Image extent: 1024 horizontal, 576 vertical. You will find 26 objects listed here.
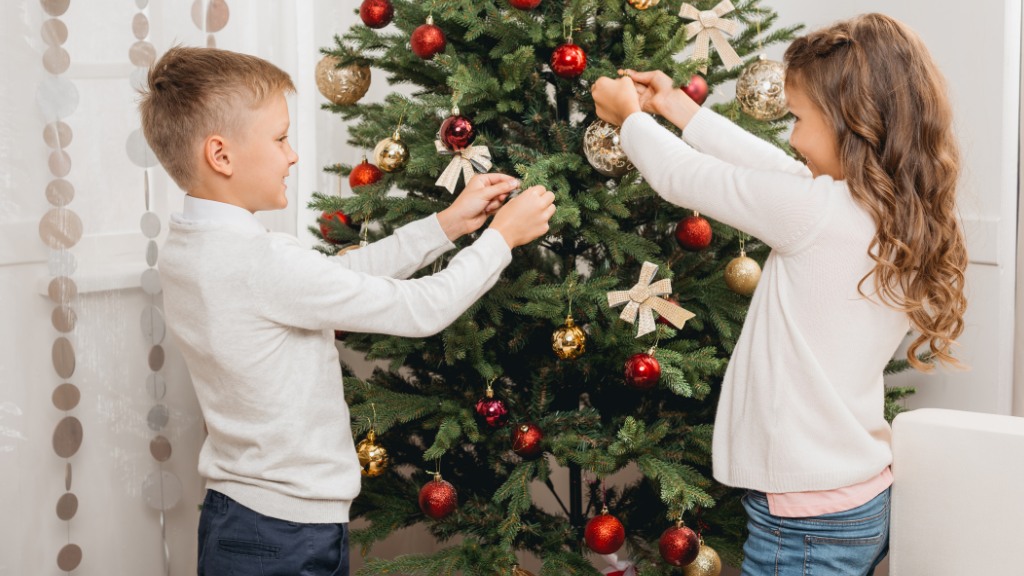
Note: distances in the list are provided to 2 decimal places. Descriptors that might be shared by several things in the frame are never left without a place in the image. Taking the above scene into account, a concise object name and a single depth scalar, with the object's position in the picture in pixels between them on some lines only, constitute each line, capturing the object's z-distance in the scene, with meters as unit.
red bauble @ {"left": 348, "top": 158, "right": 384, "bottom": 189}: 1.76
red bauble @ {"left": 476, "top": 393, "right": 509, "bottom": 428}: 1.55
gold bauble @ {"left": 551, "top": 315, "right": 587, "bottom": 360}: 1.50
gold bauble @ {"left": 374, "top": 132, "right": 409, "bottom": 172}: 1.59
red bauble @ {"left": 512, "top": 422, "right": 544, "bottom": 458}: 1.54
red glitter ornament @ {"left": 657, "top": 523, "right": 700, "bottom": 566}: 1.46
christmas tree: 1.49
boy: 1.30
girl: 1.27
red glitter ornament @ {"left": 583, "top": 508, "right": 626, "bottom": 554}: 1.52
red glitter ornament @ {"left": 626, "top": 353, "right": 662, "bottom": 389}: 1.44
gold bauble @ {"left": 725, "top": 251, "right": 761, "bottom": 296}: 1.55
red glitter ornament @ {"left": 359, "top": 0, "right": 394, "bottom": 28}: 1.64
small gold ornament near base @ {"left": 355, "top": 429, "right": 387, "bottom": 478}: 1.62
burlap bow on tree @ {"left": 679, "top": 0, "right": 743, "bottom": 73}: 1.48
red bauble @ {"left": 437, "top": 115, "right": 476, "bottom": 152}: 1.46
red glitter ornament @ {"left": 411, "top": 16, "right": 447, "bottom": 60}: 1.50
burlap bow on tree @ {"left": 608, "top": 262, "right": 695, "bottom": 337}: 1.47
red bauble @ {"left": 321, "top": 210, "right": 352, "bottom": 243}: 1.83
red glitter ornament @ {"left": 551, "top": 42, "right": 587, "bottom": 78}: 1.45
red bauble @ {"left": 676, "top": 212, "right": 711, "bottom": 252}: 1.54
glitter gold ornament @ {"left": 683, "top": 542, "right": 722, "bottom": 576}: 1.58
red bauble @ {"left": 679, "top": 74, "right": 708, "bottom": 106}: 1.46
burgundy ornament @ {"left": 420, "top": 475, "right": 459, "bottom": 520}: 1.55
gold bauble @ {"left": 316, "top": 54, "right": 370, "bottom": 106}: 1.76
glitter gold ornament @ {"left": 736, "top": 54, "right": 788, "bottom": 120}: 1.51
